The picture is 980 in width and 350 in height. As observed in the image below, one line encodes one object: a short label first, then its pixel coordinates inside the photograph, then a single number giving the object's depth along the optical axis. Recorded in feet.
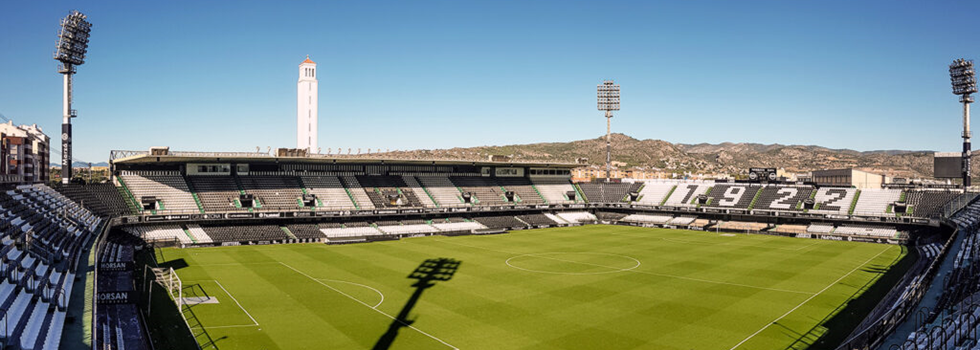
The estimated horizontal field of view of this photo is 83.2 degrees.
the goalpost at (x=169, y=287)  76.28
